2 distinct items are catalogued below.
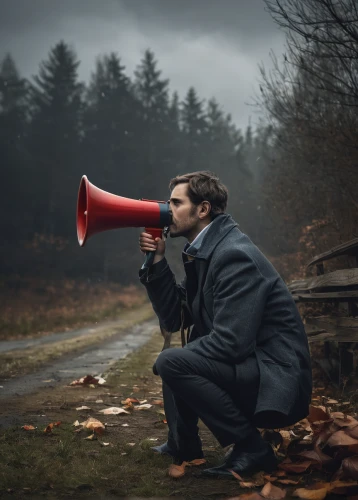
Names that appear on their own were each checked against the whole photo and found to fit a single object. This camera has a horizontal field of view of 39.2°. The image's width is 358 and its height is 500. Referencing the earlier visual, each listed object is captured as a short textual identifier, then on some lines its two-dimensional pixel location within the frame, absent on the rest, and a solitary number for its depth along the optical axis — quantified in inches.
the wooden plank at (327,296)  199.9
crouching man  111.3
